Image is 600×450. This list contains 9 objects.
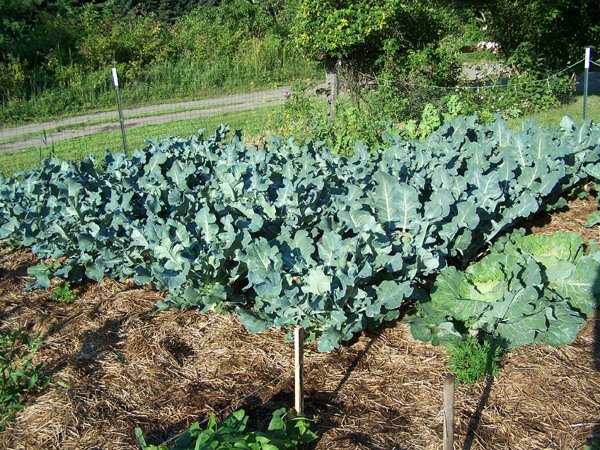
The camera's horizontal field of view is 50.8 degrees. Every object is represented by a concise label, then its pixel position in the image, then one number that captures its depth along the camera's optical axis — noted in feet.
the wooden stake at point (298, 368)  10.23
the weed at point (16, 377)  11.33
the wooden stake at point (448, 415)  9.05
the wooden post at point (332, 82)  35.12
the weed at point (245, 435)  8.80
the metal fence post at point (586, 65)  29.30
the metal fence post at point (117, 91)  30.27
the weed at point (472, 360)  11.71
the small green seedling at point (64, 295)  15.96
